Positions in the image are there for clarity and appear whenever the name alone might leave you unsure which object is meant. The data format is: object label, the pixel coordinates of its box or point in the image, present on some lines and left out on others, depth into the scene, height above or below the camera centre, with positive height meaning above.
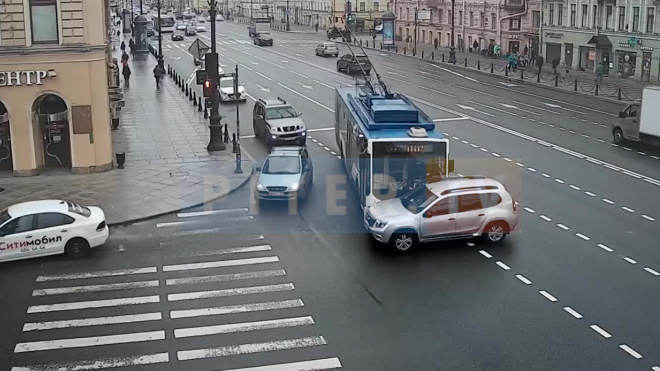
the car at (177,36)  98.94 -1.53
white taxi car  17.95 -4.52
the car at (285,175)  22.86 -4.33
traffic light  30.78 -2.34
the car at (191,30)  107.88 -0.82
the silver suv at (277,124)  32.03 -3.92
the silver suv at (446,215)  18.44 -4.28
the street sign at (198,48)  31.64 -0.94
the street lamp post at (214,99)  30.80 -2.81
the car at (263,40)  89.69 -1.77
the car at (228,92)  45.09 -3.72
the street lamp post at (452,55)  69.38 -2.64
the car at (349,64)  58.07 -2.94
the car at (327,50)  76.19 -2.41
